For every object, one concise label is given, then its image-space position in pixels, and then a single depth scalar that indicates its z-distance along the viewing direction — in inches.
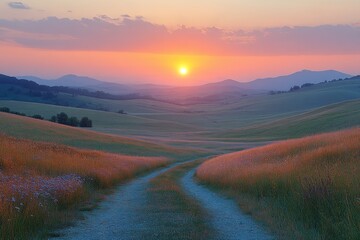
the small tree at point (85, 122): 3998.5
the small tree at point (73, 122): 3961.6
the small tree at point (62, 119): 3922.2
